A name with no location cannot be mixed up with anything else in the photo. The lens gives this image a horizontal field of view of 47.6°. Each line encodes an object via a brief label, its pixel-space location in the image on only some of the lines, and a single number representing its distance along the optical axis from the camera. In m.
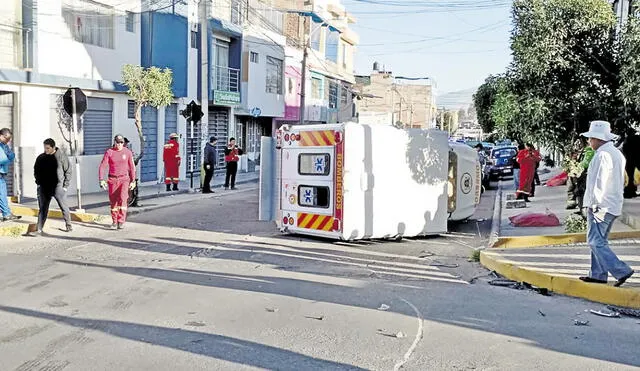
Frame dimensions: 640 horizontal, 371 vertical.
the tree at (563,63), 12.20
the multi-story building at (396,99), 93.85
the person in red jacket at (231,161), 25.14
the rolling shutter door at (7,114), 18.81
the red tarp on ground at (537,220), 15.46
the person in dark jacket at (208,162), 23.52
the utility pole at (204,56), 25.23
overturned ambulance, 12.62
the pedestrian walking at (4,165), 14.14
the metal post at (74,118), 16.06
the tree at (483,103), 42.75
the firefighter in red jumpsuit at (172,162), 22.97
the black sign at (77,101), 16.16
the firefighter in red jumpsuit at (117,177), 14.17
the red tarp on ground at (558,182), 26.13
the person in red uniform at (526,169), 20.48
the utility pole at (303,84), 38.01
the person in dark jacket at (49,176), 13.00
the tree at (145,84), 21.30
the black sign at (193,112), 23.50
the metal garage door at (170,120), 27.91
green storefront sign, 32.28
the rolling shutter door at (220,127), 34.38
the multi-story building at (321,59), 46.38
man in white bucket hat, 8.59
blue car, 31.38
